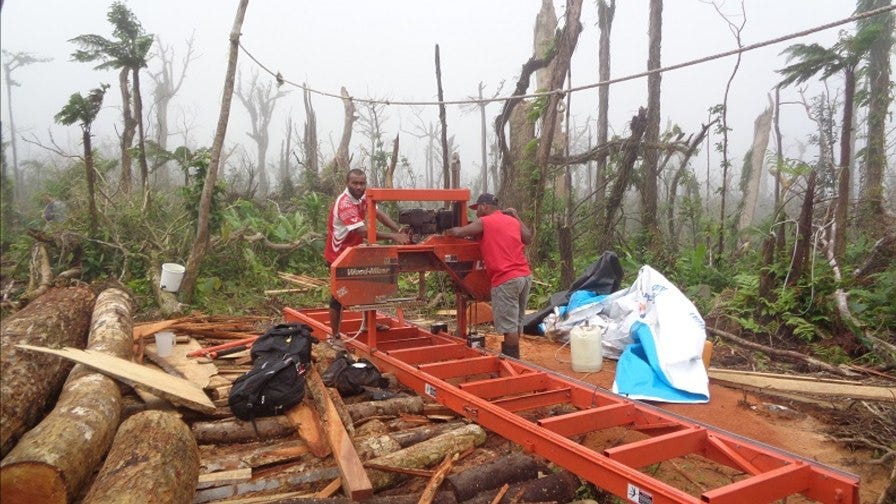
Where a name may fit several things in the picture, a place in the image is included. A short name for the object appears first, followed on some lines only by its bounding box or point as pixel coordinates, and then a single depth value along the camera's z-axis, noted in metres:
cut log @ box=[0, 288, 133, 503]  2.92
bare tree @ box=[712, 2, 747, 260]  11.02
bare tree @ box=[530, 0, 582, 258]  9.77
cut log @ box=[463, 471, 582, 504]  3.61
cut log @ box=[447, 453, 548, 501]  3.66
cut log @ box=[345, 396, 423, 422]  4.98
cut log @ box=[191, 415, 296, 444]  4.47
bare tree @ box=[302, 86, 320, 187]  21.10
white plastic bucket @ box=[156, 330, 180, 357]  6.50
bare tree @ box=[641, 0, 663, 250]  11.98
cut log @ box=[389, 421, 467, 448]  4.48
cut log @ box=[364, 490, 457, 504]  3.57
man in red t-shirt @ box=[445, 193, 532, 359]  5.91
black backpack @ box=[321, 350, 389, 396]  5.32
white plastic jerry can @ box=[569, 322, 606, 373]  6.52
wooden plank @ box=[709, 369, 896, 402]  5.61
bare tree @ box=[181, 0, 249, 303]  9.57
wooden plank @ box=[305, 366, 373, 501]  3.57
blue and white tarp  5.77
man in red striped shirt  6.43
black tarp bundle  8.38
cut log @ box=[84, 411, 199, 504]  3.09
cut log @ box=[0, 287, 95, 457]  4.04
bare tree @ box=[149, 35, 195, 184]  45.22
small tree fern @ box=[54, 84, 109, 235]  10.00
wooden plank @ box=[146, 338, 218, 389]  5.82
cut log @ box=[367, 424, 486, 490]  3.91
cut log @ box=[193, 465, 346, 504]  3.70
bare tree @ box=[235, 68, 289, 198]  52.44
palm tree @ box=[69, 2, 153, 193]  14.12
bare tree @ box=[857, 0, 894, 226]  13.83
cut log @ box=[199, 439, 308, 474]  4.05
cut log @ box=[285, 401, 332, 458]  4.30
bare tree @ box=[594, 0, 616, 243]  21.12
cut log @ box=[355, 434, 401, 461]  4.20
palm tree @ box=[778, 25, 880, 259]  8.46
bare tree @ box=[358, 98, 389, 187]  16.28
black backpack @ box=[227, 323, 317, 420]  4.65
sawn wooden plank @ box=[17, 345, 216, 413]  4.54
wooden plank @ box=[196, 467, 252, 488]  3.77
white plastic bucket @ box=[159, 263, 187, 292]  9.54
